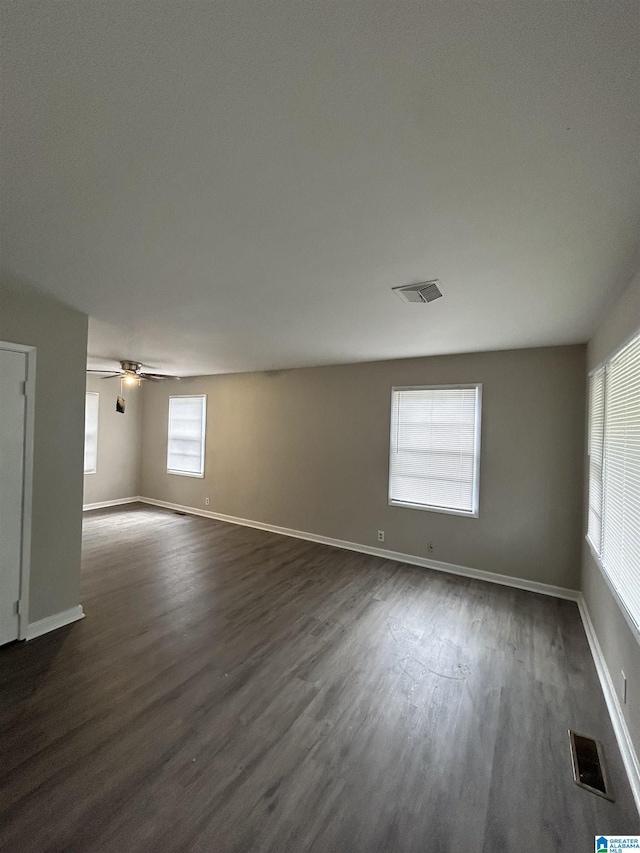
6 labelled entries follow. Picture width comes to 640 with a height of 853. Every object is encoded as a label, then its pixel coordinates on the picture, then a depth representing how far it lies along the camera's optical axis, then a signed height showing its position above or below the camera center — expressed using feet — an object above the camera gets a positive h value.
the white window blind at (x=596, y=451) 8.66 -0.44
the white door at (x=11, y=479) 7.93 -1.56
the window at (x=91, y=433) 20.52 -1.00
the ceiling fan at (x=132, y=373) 14.41 +2.00
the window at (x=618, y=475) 5.86 -0.84
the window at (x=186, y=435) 21.01 -0.98
